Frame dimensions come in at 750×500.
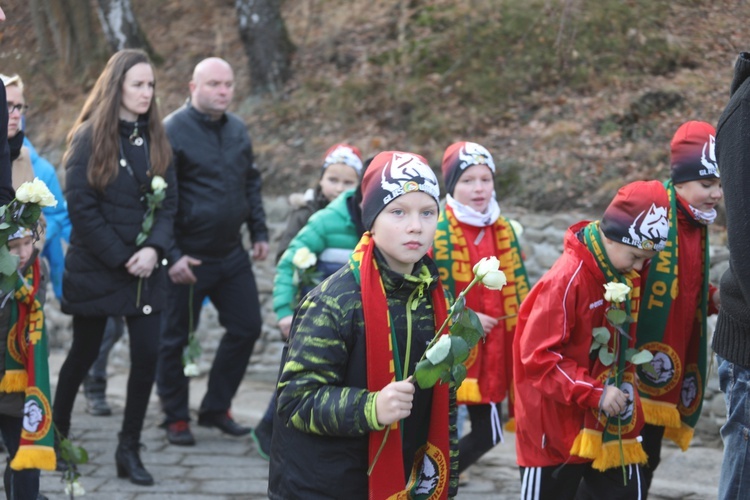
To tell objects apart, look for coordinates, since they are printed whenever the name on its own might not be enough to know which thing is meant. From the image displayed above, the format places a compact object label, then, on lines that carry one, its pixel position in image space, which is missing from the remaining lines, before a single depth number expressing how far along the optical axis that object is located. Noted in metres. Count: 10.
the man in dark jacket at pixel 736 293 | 5.80
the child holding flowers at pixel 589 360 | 7.86
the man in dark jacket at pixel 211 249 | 12.59
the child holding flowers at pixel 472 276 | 10.02
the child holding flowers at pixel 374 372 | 6.15
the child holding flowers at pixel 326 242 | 10.72
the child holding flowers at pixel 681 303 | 8.98
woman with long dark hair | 10.90
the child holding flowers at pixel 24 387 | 8.93
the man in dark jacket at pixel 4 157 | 7.49
